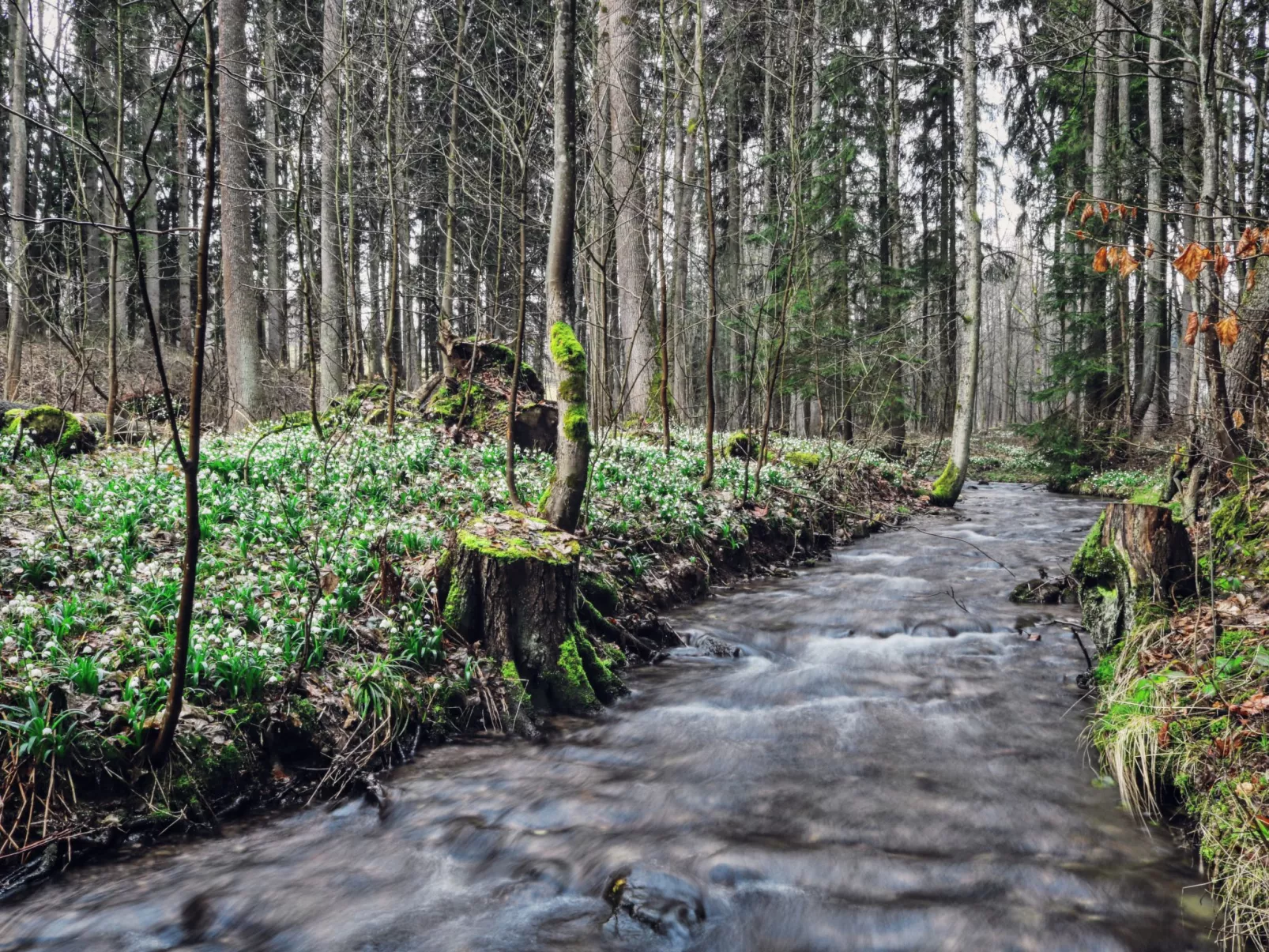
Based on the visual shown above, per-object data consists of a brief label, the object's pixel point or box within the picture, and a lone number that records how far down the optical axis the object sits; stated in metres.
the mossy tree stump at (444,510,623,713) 4.86
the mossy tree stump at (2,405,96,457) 8.56
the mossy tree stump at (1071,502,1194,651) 4.52
